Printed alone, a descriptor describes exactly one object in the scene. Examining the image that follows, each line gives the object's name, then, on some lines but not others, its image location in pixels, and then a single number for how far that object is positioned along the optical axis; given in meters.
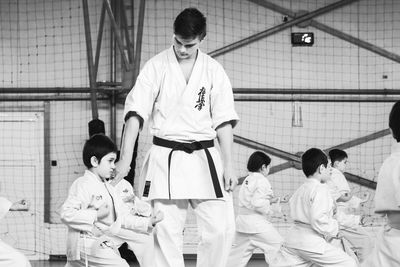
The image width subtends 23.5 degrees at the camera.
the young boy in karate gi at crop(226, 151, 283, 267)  10.57
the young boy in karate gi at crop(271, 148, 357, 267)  8.14
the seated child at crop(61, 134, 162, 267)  6.63
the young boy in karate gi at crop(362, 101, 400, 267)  4.52
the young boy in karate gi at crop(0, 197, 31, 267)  6.25
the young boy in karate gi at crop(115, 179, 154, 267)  9.51
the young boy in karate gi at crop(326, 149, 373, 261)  10.61
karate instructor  5.81
